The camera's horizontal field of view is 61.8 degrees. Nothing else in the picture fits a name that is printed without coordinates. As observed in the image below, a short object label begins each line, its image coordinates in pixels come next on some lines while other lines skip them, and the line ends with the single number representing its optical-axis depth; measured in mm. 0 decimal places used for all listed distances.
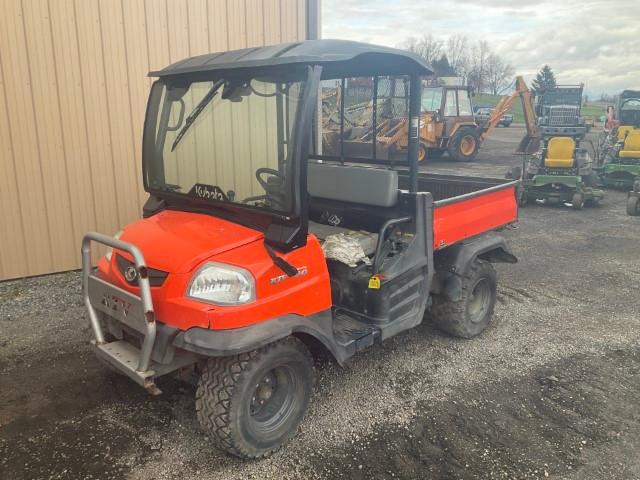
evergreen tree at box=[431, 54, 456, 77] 51781
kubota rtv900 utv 2820
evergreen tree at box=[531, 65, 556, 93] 68431
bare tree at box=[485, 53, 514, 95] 69500
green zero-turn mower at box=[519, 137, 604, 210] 10094
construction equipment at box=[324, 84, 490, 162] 17406
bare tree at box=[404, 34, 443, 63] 60506
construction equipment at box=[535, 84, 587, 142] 13062
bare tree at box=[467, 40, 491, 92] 63475
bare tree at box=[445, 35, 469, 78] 66000
